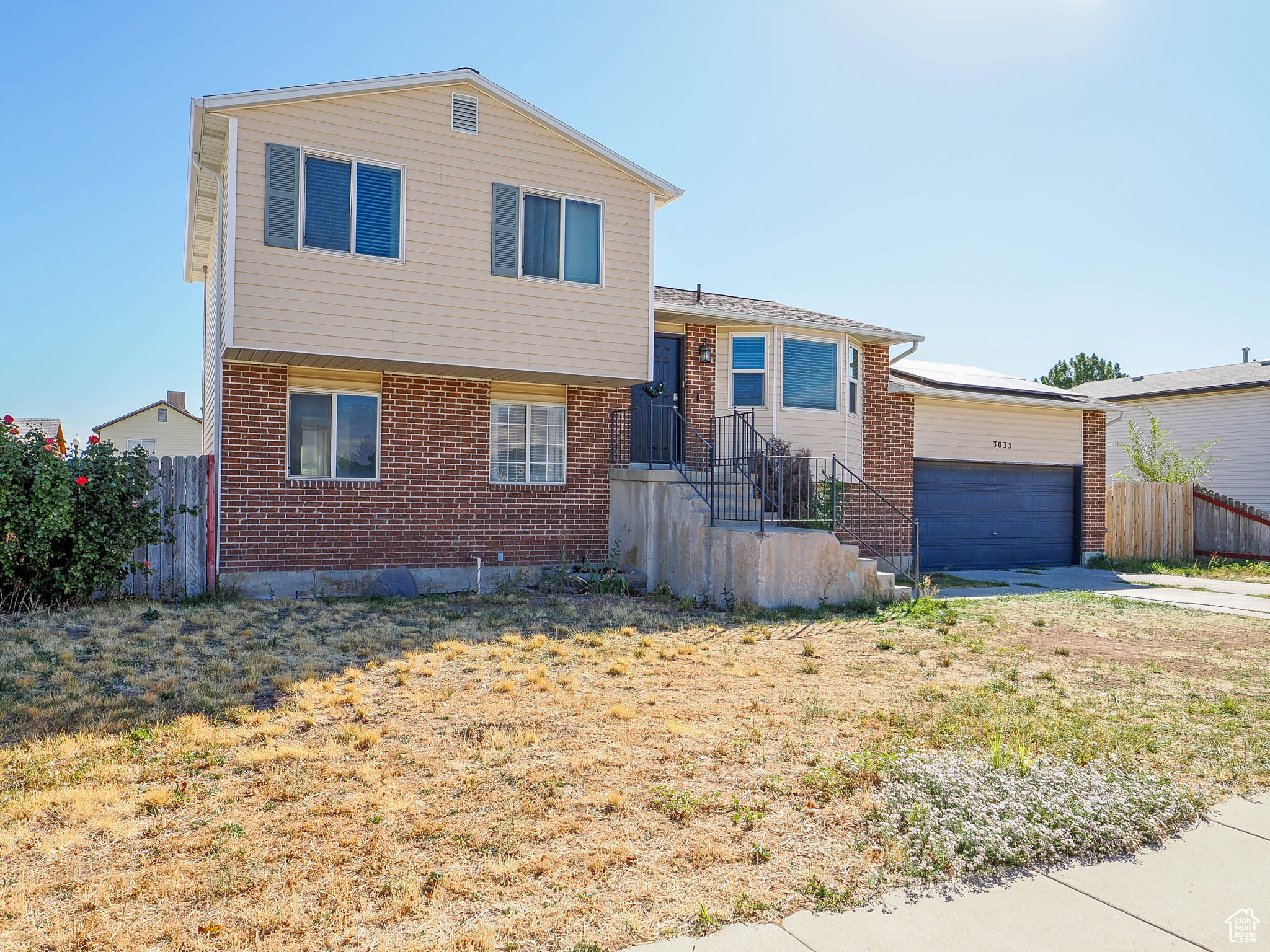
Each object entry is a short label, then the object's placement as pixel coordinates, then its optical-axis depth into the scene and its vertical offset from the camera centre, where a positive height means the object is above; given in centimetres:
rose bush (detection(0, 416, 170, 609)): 860 -47
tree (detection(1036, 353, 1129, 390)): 4600 +629
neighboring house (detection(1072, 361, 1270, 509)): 2166 +190
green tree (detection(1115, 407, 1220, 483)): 2034 +61
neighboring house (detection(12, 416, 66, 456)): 2275 +137
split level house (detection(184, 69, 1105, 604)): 1004 +144
